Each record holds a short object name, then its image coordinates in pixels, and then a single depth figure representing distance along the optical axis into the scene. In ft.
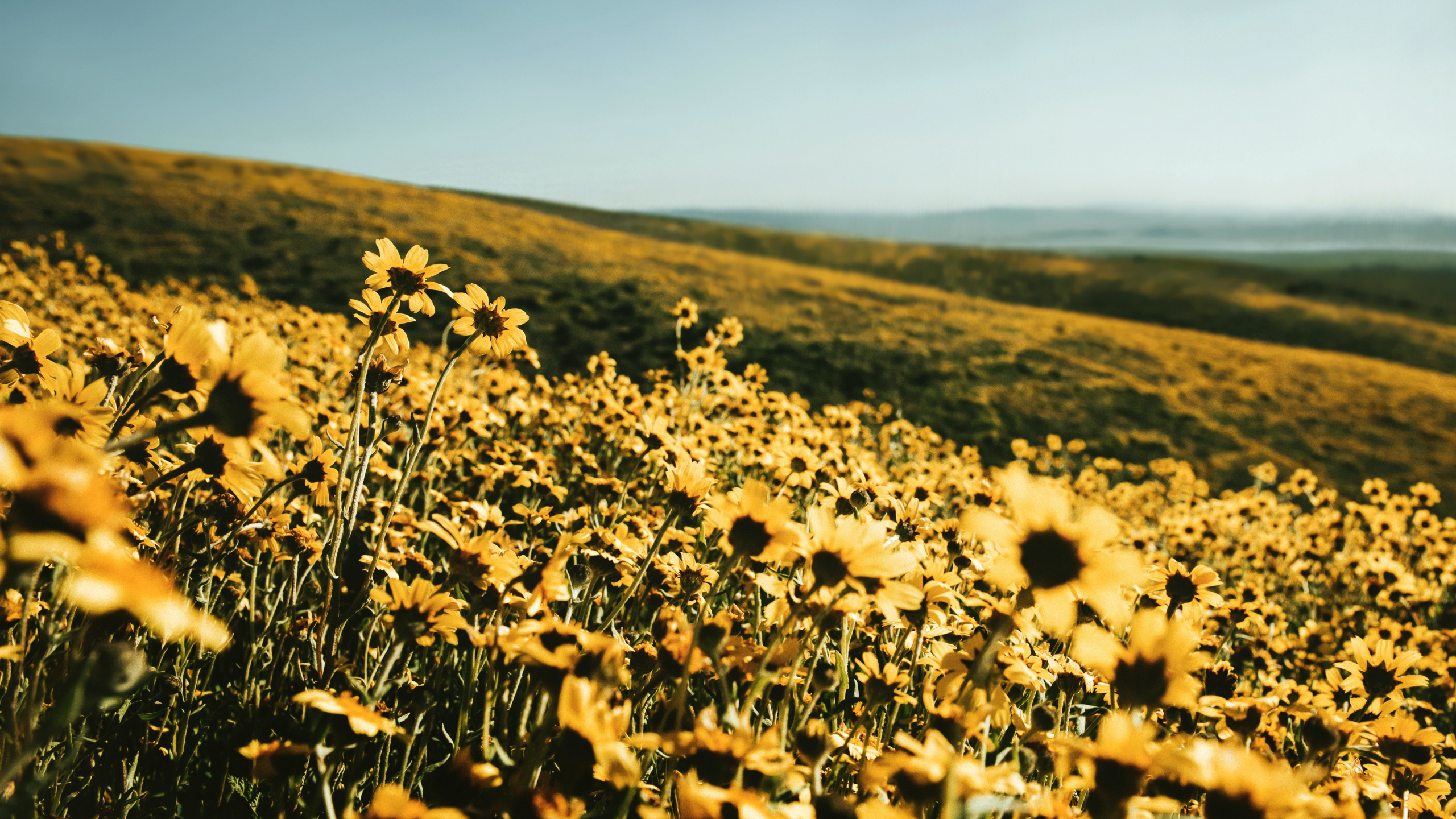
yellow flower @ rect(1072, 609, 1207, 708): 1.83
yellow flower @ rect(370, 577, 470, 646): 1.95
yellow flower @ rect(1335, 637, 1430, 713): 2.46
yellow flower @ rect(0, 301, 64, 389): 1.98
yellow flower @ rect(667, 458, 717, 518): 2.21
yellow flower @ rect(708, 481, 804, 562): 1.96
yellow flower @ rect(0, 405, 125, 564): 1.58
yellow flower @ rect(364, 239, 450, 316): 2.33
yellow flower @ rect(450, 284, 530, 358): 2.43
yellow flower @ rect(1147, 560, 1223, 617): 2.39
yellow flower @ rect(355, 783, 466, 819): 1.70
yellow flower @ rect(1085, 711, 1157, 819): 1.77
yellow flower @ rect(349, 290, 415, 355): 2.36
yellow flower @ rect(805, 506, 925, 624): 1.89
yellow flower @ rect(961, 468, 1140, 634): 1.85
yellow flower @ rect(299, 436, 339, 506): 2.36
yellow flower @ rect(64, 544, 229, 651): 1.55
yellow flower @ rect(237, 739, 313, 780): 1.84
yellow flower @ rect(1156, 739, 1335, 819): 1.72
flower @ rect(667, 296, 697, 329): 13.10
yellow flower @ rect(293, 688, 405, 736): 1.79
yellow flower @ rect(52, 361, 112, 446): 1.82
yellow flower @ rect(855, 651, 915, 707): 2.07
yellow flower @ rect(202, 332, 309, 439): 1.73
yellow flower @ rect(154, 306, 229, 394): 1.83
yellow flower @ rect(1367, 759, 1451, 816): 2.26
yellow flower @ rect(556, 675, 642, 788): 1.73
